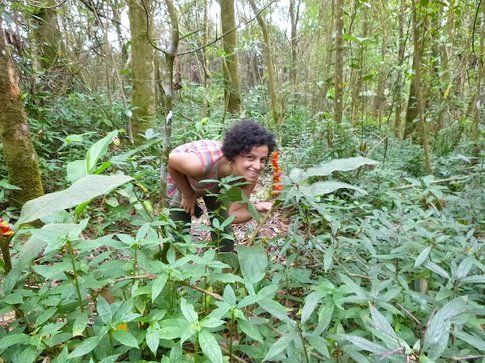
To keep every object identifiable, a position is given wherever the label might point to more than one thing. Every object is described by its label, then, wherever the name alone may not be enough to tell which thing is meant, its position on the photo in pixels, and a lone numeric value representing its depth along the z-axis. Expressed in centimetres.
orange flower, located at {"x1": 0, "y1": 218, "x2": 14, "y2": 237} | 119
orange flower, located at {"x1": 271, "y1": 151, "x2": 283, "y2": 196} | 198
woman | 229
